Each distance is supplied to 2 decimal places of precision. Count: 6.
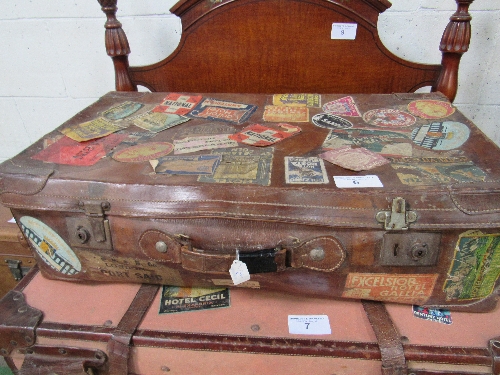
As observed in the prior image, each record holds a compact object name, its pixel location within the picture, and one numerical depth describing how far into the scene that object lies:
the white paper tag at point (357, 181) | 0.72
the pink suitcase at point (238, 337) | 0.71
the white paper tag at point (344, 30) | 1.19
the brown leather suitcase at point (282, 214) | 0.70
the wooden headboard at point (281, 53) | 1.18
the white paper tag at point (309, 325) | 0.74
